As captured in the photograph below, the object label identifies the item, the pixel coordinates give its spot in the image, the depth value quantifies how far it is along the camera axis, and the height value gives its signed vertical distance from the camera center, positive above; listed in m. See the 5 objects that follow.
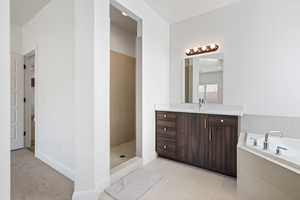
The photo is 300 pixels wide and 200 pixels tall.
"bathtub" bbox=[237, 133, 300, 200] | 0.99 -0.60
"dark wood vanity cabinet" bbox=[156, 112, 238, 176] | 2.03 -0.67
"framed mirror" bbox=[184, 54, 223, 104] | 2.55 +0.39
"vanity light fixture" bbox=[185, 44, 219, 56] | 2.55 +0.95
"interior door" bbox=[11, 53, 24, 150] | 3.19 -0.08
